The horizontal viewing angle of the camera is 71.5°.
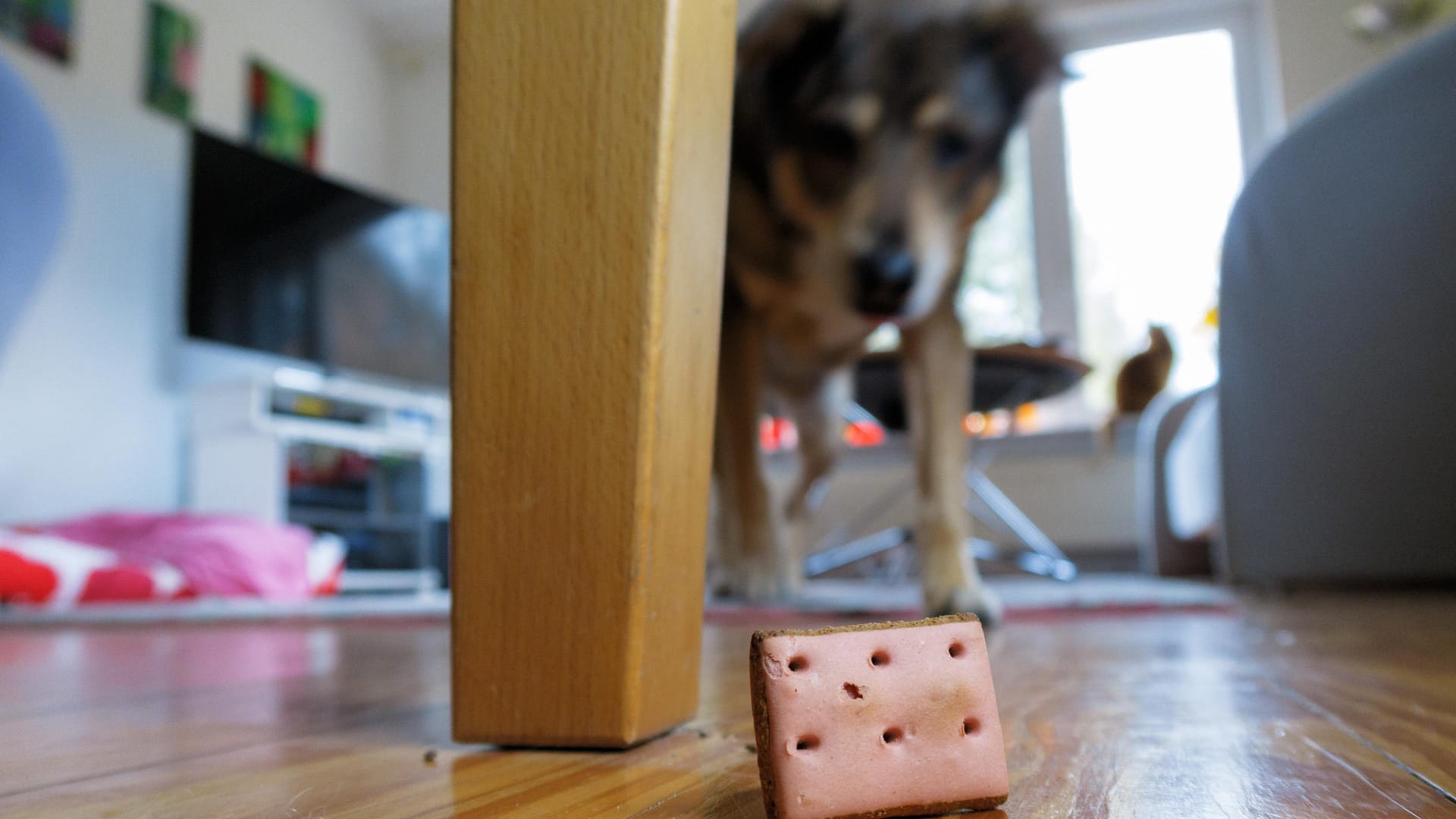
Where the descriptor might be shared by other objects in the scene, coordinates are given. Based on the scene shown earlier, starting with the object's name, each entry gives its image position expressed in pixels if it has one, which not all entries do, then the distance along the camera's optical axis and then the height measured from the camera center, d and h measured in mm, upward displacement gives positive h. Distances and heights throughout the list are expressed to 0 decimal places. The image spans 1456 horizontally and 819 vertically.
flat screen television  3625 +1021
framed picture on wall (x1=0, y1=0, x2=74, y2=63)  3139 +1638
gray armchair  1106 +197
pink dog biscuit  241 -52
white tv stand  3426 +259
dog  1356 +478
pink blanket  2529 -28
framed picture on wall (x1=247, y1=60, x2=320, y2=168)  4129 +1758
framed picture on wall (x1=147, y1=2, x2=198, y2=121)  3633 +1738
